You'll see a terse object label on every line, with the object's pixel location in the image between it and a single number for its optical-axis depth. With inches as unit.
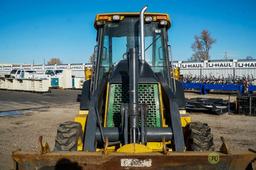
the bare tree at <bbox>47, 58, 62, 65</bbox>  4446.1
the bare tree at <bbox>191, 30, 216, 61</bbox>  2304.3
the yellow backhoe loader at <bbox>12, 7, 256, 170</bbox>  128.9
